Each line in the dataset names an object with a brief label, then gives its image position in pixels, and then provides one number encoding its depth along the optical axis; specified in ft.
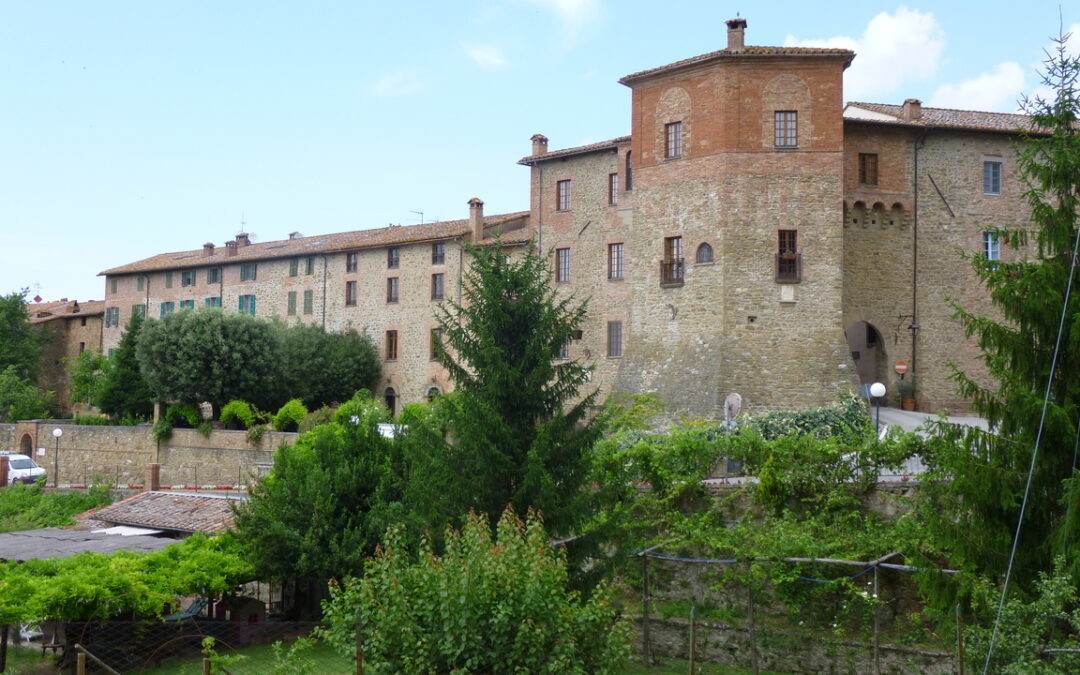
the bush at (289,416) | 122.37
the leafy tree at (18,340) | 185.98
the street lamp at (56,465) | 123.34
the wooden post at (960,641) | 36.14
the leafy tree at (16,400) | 167.12
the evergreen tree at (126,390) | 144.46
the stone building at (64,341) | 201.46
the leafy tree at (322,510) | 61.82
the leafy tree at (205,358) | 126.31
